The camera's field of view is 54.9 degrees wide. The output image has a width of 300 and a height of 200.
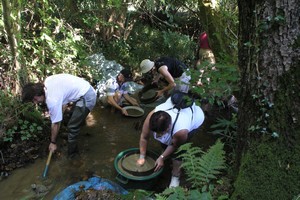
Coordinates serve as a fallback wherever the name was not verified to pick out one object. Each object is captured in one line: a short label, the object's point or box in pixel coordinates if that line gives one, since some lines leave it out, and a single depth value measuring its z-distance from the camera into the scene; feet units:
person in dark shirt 15.88
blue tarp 10.89
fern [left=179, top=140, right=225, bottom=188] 7.94
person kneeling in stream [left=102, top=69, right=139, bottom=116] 18.43
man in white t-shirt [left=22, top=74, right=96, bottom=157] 11.30
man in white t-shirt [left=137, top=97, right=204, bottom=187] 10.65
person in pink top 18.66
